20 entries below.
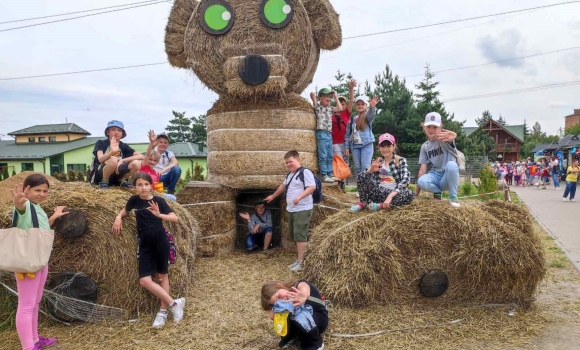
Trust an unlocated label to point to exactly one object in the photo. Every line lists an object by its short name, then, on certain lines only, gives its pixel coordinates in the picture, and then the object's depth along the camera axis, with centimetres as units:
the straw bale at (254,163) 646
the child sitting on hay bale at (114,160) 484
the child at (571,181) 1469
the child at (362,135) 694
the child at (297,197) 548
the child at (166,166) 651
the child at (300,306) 329
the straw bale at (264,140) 647
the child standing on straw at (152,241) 402
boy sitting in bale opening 709
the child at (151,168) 525
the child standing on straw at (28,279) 337
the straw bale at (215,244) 657
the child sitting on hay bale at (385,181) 459
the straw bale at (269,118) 648
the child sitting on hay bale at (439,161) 461
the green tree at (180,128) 5281
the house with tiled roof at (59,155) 3559
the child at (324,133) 677
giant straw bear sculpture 636
